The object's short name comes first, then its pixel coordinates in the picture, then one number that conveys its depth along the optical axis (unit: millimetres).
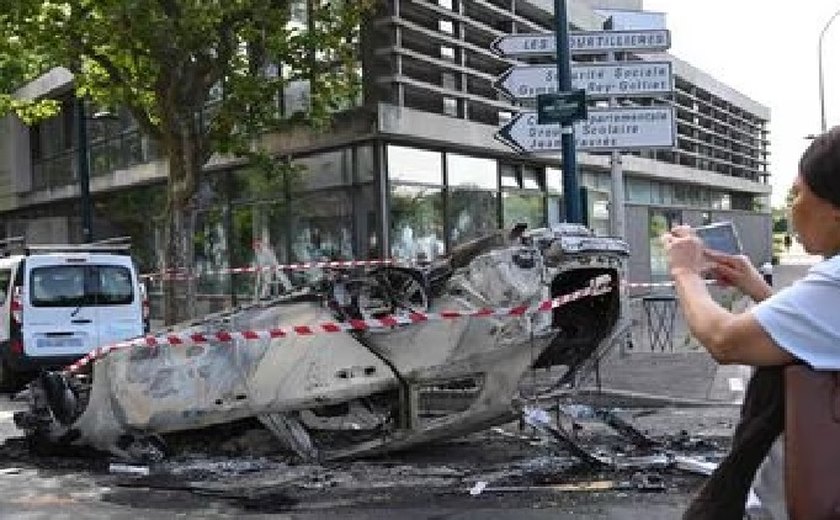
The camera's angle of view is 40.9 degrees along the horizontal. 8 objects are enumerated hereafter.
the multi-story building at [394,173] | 17922
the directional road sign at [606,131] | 12719
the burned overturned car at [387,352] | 7535
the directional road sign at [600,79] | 12641
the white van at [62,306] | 14078
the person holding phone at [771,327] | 2160
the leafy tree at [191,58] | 14047
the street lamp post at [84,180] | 21094
